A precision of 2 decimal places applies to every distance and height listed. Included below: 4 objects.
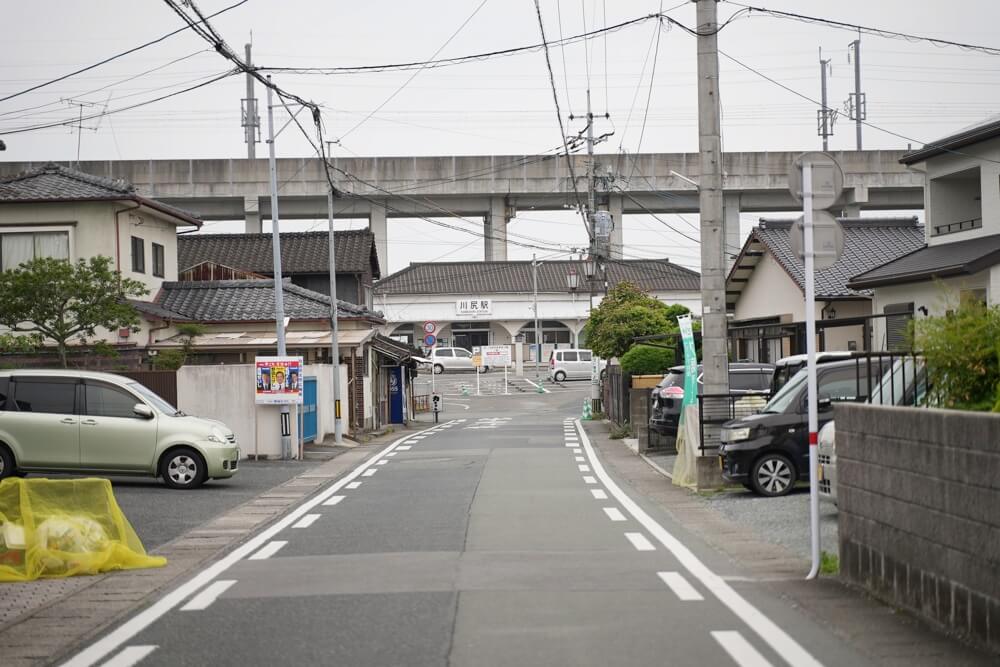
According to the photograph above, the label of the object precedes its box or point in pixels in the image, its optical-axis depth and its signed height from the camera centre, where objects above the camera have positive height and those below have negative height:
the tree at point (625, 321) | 36.09 +1.22
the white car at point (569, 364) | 61.94 -0.33
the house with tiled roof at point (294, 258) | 43.38 +4.44
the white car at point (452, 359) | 66.25 +0.10
